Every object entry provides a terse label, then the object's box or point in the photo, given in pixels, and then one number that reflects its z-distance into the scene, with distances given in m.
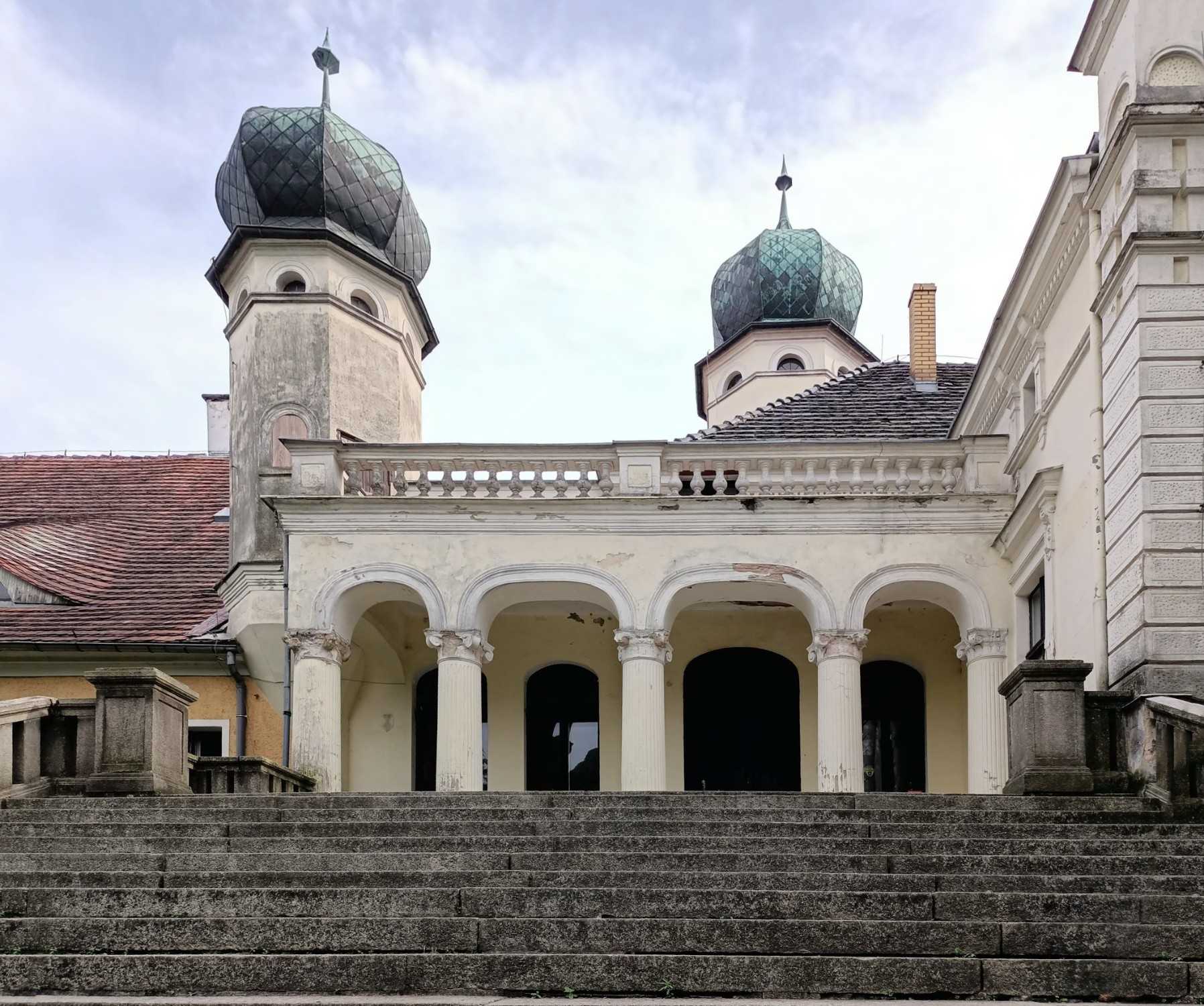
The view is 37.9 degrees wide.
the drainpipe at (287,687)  19.84
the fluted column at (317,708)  19.50
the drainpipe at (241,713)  22.78
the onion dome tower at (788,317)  37.56
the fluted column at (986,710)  18.88
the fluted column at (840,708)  19.05
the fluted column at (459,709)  19.27
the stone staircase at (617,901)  8.65
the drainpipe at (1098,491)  15.11
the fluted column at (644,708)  19.28
